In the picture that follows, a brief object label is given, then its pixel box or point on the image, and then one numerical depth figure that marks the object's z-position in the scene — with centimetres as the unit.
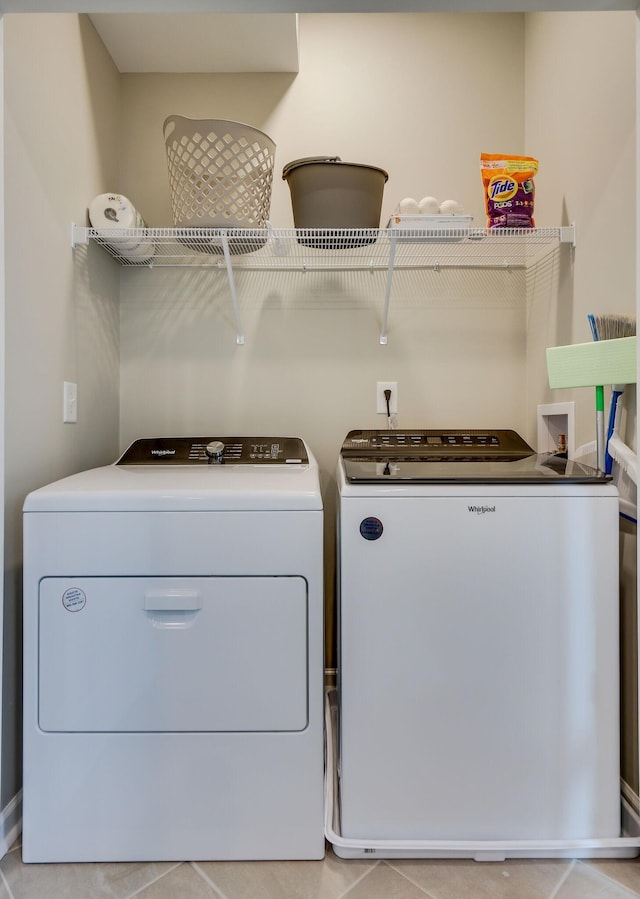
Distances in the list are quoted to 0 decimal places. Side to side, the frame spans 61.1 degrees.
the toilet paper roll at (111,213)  168
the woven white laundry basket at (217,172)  159
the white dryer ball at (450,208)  168
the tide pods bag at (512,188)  168
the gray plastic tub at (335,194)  164
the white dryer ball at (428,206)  166
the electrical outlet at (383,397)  203
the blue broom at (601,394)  130
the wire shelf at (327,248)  168
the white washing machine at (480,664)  122
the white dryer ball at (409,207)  167
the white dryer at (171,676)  121
